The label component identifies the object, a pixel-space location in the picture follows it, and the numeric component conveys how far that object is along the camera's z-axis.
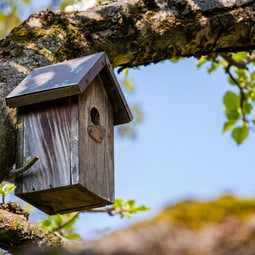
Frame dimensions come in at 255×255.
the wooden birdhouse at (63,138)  6.04
